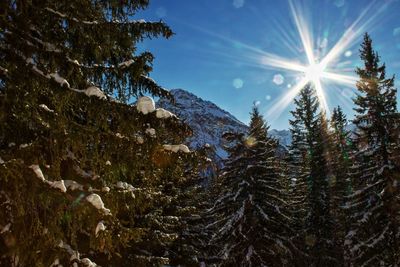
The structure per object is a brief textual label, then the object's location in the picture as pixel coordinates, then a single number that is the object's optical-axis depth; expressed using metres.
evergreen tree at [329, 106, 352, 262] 26.84
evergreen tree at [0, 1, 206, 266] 5.23
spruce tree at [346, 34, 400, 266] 20.61
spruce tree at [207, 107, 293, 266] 21.17
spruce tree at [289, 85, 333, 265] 26.75
